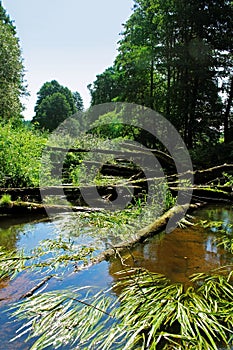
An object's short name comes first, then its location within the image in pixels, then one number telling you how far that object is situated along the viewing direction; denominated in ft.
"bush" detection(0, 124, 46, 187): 19.33
